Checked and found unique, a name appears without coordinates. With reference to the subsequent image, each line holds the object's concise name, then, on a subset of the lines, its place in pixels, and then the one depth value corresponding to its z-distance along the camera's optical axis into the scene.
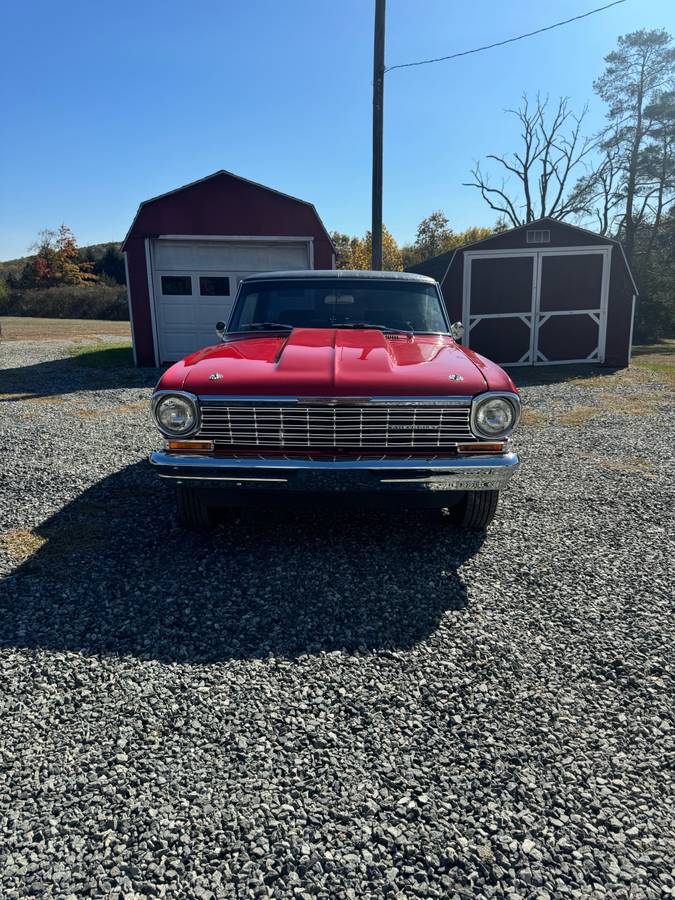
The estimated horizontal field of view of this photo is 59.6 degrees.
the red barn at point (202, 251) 12.32
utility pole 10.92
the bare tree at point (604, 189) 29.83
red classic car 3.22
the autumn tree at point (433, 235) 55.59
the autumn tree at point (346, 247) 55.31
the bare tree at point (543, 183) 33.28
